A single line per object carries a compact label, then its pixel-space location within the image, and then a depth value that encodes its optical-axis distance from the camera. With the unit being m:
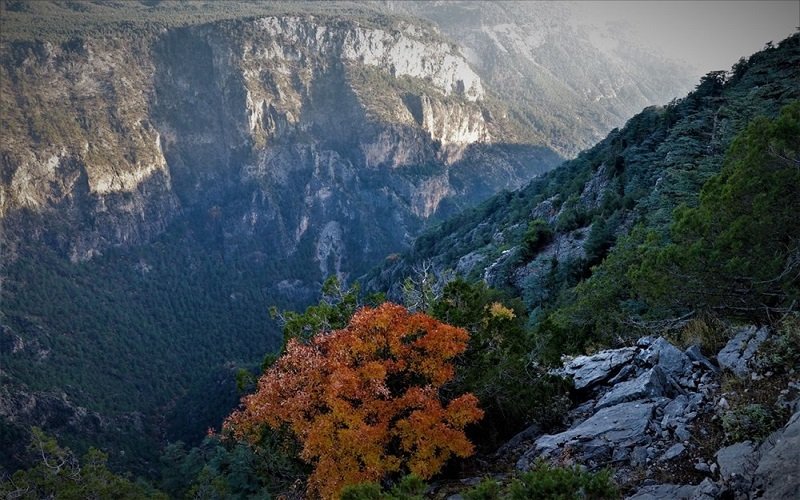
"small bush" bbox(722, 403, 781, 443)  10.78
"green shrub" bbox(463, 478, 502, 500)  9.29
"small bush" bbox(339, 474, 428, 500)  9.87
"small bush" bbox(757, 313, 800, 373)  12.35
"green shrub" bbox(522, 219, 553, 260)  65.68
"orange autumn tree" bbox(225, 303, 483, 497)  14.71
